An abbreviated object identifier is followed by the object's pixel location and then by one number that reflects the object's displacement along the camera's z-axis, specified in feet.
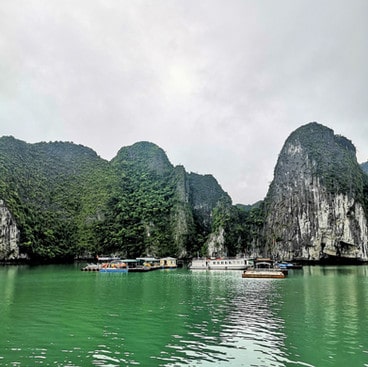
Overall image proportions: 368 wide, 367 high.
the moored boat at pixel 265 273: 136.67
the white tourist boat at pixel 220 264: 209.97
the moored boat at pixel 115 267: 183.52
